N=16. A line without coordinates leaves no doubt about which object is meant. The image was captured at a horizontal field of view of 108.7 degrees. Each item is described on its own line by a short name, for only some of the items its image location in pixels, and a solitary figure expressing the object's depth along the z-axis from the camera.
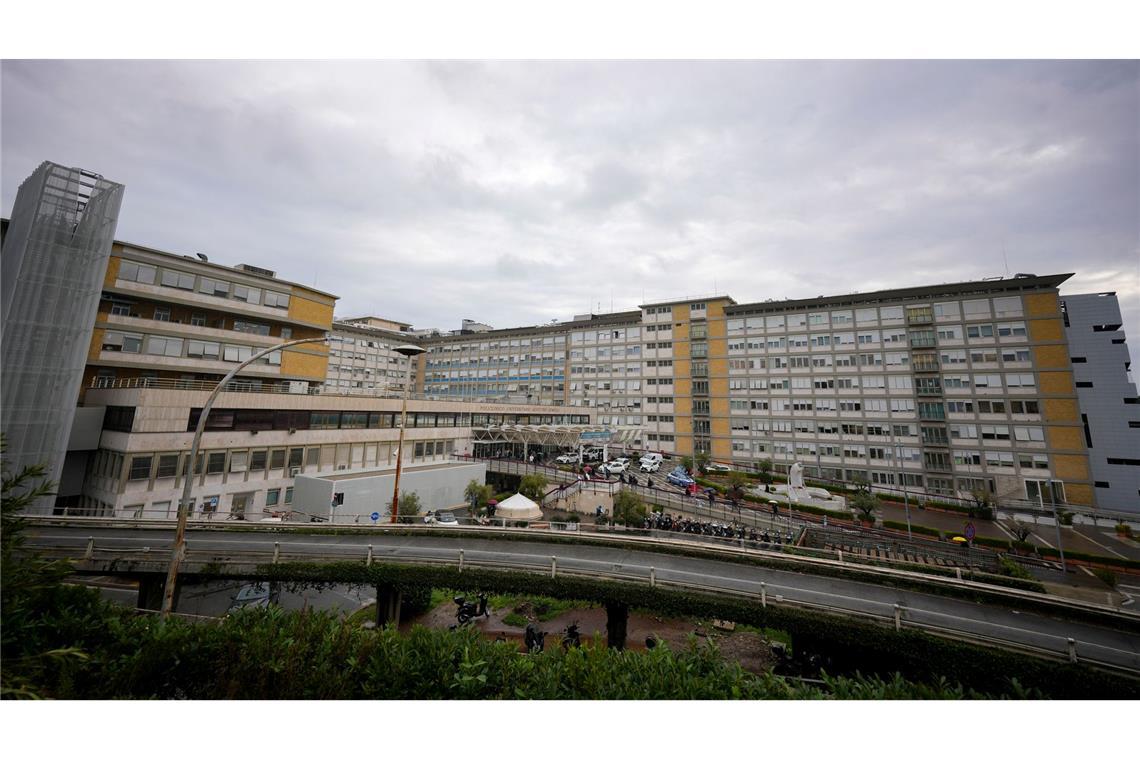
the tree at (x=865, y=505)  31.86
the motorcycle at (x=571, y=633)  14.25
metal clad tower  18.50
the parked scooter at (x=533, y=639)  14.05
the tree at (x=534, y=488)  31.28
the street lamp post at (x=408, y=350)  14.27
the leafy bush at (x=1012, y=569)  18.94
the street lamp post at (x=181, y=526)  9.31
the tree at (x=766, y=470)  44.01
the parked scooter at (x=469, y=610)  17.69
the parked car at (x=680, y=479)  37.40
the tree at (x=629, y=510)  27.52
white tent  22.23
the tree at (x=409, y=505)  24.42
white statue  35.28
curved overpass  10.54
